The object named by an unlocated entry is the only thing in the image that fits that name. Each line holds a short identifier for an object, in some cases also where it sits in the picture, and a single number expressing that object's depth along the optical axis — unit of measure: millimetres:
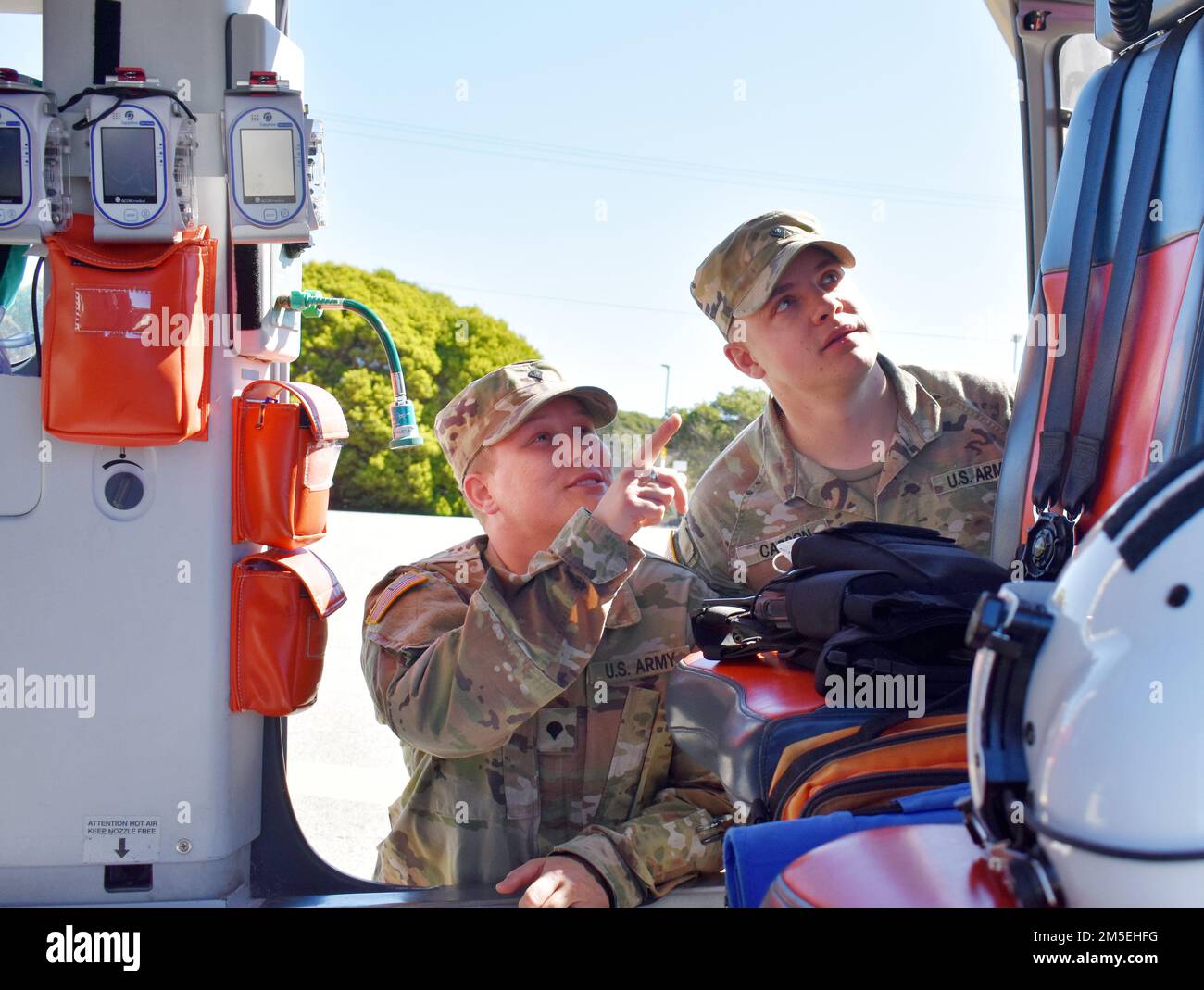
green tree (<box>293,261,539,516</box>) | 10758
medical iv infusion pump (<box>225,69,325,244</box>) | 1945
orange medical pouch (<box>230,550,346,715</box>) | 2055
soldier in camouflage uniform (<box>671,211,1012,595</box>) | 2428
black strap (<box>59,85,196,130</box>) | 1910
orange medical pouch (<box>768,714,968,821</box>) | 1203
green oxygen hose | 2295
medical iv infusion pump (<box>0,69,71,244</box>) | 1882
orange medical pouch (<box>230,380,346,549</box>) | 2059
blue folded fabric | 1022
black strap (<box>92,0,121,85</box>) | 2018
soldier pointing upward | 1889
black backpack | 1295
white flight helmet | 738
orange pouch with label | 1902
